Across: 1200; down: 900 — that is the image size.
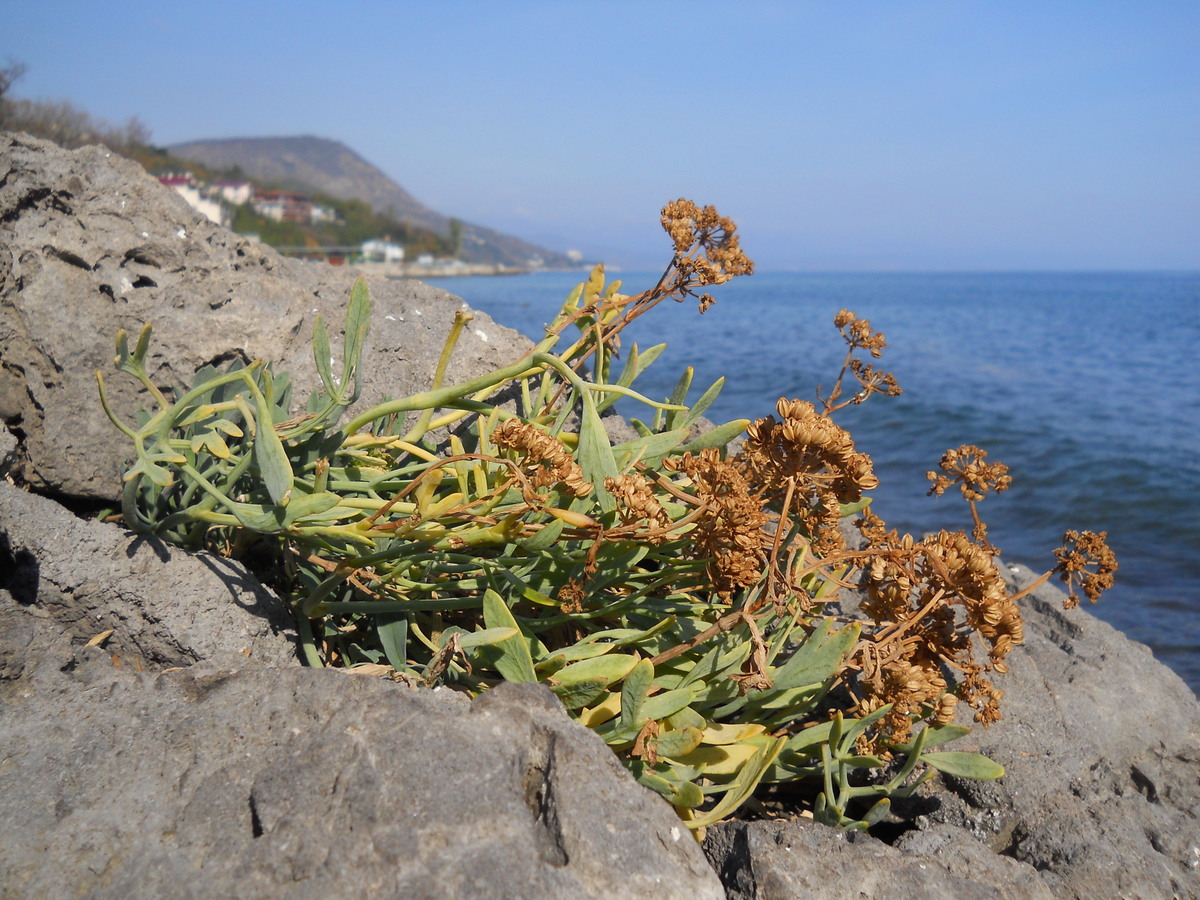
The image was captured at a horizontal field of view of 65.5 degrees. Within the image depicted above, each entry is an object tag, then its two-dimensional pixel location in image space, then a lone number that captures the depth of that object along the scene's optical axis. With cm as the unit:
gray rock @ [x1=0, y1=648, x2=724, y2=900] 28
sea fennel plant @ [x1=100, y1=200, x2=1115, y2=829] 36
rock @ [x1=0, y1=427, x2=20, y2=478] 46
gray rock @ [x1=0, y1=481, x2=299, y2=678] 41
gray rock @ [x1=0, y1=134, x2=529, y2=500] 50
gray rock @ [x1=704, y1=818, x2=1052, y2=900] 34
